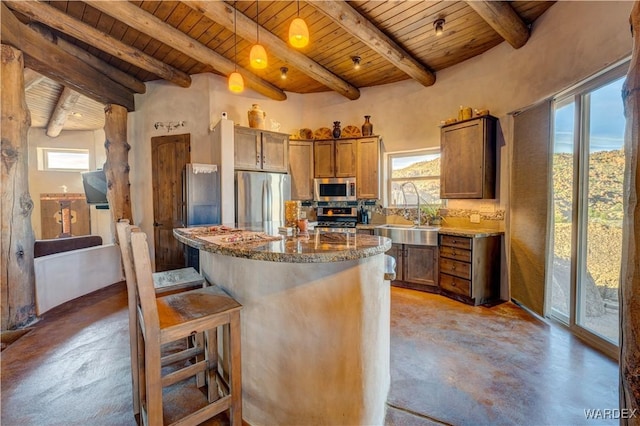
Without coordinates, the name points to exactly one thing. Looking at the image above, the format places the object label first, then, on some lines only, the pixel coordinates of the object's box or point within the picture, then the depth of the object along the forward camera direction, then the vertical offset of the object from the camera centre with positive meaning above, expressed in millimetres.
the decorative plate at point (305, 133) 5020 +1250
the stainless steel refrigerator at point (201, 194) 3990 +154
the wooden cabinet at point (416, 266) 3863 -873
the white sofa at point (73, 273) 3268 -897
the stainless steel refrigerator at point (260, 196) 4148 +132
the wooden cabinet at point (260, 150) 4191 +842
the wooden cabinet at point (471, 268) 3412 -804
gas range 4812 -224
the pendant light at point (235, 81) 3026 +1316
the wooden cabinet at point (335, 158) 4742 +773
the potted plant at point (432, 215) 4278 -178
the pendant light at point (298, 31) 2227 +1356
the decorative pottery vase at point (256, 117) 4441 +1361
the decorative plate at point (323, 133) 4914 +1225
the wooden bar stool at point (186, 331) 1229 -590
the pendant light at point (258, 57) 2527 +1318
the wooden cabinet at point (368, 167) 4617 +594
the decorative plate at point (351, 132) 4816 +1224
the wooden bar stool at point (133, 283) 1503 -538
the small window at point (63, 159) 7239 +1198
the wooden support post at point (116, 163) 4543 +691
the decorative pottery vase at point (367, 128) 4699 +1251
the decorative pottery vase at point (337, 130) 4844 +1254
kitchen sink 3803 -420
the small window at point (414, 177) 4430 +430
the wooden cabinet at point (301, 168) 4879 +618
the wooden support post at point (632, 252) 800 -146
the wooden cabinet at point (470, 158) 3527 +584
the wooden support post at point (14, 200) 2789 +62
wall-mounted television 5695 +412
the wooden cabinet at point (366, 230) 4293 -403
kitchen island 1422 -655
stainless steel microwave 4770 +253
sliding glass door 2309 -67
